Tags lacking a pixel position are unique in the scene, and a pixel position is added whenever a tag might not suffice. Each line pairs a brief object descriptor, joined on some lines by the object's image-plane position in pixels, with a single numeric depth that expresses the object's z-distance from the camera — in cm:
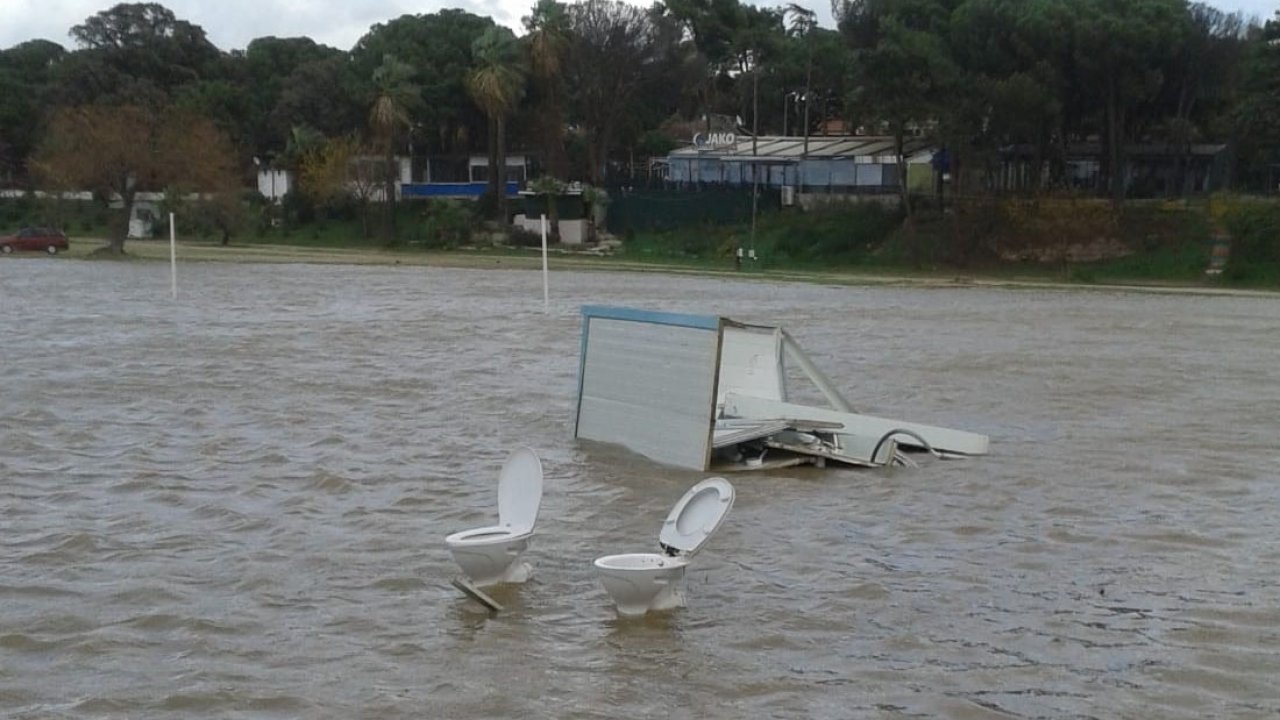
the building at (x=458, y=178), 8400
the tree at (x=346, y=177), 7906
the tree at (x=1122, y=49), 5878
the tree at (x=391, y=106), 7850
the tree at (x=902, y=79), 5900
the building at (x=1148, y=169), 6631
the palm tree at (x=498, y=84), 7638
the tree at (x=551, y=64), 7850
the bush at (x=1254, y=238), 5488
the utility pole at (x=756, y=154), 6844
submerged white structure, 1583
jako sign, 7656
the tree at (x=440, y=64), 8506
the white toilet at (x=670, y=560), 1019
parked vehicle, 6769
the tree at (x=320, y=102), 8956
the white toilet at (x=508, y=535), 1071
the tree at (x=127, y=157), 6525
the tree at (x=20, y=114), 9444
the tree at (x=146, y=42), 10319
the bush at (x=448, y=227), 7381
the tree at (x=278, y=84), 9281
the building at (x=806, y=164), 7306
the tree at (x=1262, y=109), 5806
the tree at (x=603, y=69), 7956
